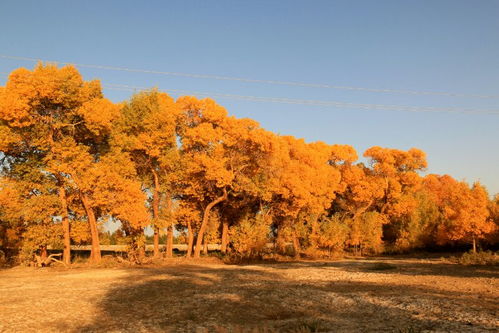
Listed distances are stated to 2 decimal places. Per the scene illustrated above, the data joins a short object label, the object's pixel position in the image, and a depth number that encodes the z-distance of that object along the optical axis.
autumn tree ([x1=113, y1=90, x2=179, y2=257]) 33.44
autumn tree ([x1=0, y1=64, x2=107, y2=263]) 27.75
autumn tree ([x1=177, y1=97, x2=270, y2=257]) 34.84
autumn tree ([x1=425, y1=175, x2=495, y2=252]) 40.97
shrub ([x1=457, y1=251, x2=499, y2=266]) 30.32
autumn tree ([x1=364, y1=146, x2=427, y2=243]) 53.42
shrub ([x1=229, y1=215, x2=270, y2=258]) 35.62
